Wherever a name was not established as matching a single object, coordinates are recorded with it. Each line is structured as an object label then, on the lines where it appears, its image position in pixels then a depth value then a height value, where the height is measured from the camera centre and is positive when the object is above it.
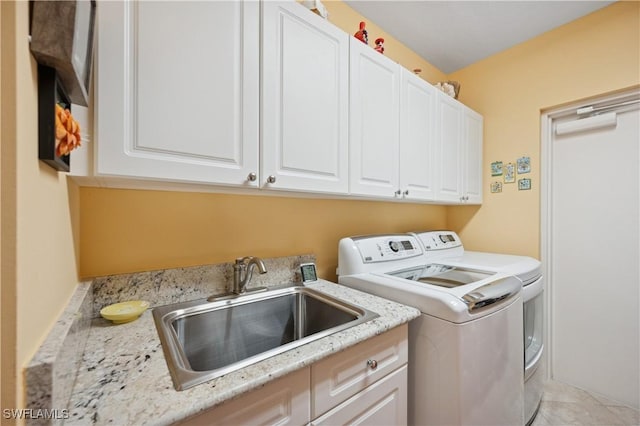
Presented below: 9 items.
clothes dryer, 1.47 -0.56
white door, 1.72 -0.28
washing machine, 1.01 -0.56
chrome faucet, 1.19 -0.29
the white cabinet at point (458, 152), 1.88 +0.48
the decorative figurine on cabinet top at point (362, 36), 1.45 +1.00
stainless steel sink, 0.99 -0.47
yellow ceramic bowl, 0.86 -0.34
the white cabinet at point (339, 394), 0.64 -0.54
